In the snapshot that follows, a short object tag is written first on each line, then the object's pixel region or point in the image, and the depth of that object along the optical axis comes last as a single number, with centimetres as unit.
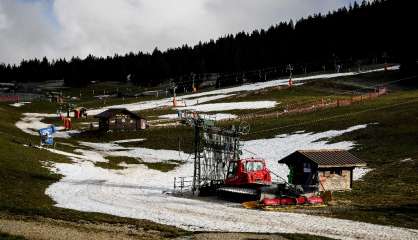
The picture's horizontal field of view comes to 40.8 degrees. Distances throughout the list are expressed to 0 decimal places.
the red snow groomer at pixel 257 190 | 4166
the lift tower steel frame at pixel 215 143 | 4969
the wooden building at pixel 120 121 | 10406
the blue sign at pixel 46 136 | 7562
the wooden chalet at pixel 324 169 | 4803
